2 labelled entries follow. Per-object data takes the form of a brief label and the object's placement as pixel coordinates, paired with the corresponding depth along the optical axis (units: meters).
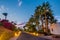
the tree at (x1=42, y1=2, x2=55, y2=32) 9.88
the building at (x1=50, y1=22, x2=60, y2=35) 9.51
